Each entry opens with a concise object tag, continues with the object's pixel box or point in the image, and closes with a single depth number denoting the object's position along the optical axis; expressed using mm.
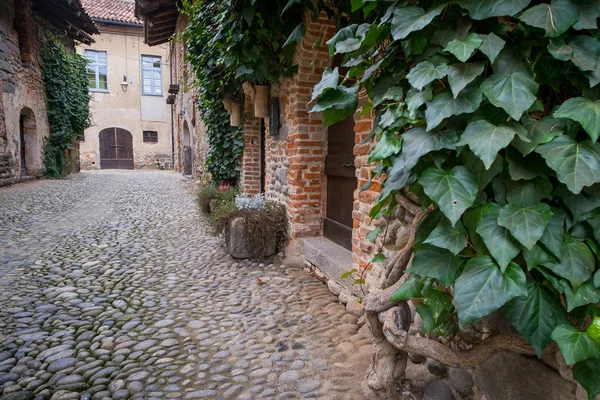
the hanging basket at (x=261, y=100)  4461
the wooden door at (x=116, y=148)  20344
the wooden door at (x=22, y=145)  10492
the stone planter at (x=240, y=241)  3932
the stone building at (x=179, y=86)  10305
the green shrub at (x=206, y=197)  6138
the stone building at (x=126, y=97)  19797
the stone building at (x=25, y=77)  8906
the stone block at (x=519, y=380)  1270
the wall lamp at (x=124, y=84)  19916
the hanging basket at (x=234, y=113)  5531
